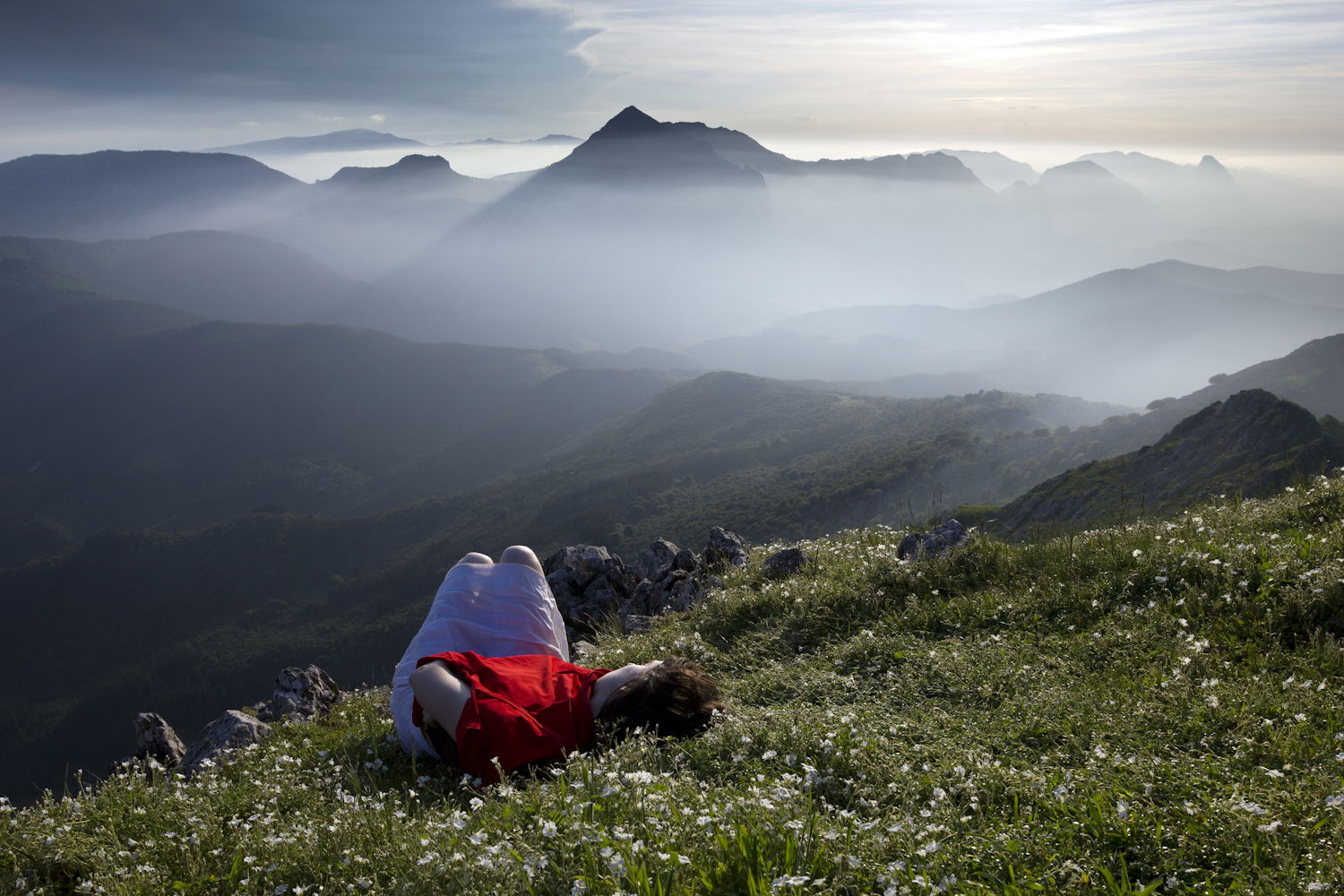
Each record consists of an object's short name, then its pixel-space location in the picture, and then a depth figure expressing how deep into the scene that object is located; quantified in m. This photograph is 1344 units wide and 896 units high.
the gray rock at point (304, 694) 10.61
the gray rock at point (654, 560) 15.86
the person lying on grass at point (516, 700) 5.44
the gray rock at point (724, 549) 13.10
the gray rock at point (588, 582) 14.66
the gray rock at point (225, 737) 8.34
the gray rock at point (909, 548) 10.05
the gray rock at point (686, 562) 14.03
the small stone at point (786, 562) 10.55
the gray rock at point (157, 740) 9.95
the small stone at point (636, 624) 10.70
